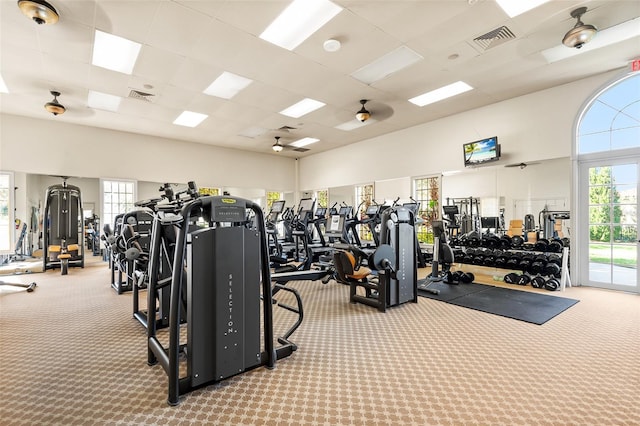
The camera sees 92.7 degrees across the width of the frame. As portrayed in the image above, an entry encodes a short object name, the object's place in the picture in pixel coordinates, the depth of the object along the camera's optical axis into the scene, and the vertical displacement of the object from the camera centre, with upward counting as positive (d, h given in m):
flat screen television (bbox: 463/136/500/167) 6.48 +1.38
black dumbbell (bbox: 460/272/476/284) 5.86 -1.23
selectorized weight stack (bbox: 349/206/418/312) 4.09 -0.67
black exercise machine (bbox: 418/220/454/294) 5.61 -0.72
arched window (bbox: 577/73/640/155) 5.02 +1.59
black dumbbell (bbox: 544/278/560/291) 5.21 -1.23
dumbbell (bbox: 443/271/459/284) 5.76 -1.22
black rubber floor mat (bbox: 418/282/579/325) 3.99 -1.31
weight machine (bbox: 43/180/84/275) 7.12 -0.17
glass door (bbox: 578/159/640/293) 5.06 -0.20
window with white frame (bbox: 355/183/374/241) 9.93 +0.53
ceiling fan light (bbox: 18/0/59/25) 3.35 +2.35
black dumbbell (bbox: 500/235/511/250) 6.04 -0.57
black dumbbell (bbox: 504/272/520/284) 5.70 -1.22
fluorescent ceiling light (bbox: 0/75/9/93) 5.59 +2.54
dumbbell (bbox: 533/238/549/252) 5.69 -0.60
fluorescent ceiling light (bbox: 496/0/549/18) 3.58 +2.48
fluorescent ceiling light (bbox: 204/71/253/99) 5.48 +2.50
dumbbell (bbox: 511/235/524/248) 5.95 -0.54
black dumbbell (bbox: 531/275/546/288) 5.35 -1.21
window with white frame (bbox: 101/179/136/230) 8.57 +0.61
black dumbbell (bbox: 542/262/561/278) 5.34 -1.00
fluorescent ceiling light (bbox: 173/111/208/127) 7.32 +2.46
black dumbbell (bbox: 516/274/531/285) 5.61 -1.21
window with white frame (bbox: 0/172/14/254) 7.50 -0.01
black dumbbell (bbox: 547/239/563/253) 5.55 -0.60
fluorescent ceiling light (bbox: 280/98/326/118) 6.67 +2.48
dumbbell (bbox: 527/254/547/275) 5.52 -0.93
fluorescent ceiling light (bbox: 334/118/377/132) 7.89 +2.44
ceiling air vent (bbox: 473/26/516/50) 4.12 +2.46
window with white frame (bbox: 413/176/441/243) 7.81 +0.38
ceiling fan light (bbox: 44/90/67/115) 6.24 +2.31
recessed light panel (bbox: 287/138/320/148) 9.59 +2.41
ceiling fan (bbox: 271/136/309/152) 9.24 +2.36
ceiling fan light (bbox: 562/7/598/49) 3.80 +2.31
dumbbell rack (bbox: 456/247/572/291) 5.24 -1.03
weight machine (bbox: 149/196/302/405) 2.12 -0.57
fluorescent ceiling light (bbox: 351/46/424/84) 4.70 +2.48
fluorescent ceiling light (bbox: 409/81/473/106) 5.88 +2.47
